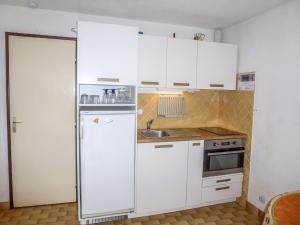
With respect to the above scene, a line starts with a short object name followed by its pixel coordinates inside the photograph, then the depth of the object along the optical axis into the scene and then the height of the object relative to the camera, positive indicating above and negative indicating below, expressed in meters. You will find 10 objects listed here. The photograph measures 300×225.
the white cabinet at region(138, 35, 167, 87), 2.60 +0.39
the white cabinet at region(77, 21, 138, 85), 2.27 +0.41
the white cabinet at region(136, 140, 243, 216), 2.54 -1.02
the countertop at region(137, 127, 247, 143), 2.54 -0.50
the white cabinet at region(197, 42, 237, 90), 2.87 +0.39
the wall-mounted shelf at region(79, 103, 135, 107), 2.41 -0.14
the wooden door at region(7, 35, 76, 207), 2.67 -0.32
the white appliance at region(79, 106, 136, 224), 2.32 -0.75
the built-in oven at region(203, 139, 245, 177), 2.74 -0.77
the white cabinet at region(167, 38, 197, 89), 2.72 +0.39
